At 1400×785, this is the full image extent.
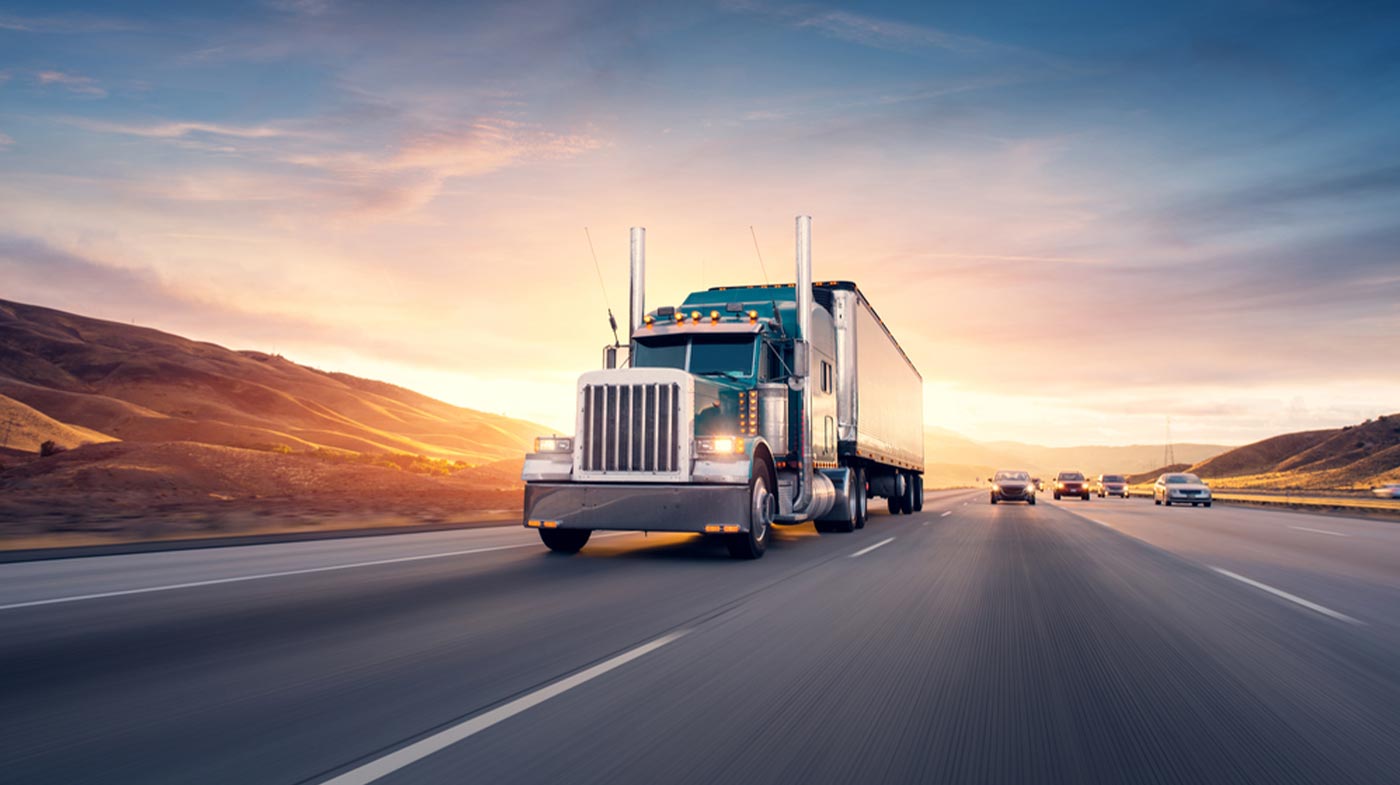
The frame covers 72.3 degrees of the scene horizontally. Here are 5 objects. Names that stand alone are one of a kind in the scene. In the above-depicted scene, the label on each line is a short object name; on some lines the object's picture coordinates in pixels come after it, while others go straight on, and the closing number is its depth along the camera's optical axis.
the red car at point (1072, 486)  53.00
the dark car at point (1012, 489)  43.47
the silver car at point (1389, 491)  47.81
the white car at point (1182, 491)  43.06
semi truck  13.14
